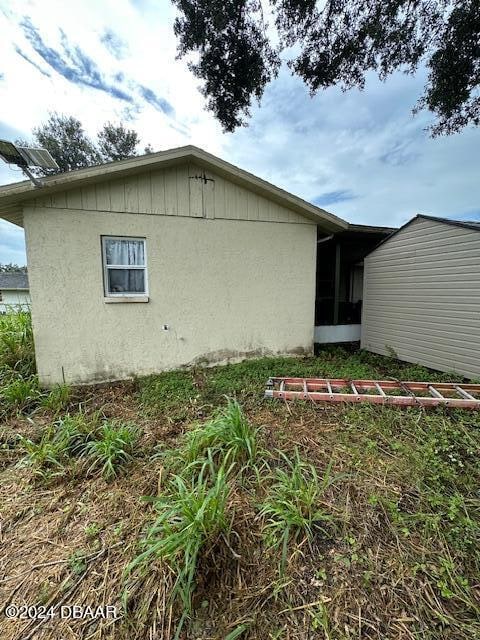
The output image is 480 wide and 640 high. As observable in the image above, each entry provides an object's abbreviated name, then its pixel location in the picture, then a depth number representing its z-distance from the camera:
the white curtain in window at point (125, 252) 4.91
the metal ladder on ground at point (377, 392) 3.48
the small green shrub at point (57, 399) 4.05
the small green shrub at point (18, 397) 4.02
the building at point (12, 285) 24.05
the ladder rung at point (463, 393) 3.53
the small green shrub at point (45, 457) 2.69
